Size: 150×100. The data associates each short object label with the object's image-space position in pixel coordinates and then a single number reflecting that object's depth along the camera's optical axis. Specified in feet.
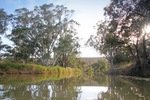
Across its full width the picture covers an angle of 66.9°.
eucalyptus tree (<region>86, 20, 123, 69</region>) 88.39
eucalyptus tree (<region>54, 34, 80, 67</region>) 71.06
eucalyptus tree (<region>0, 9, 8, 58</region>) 64.54
